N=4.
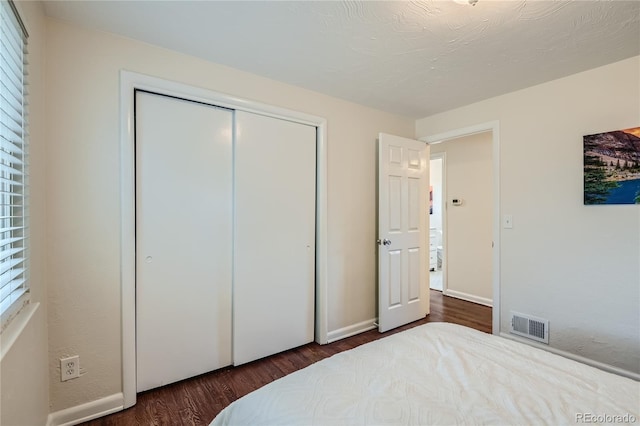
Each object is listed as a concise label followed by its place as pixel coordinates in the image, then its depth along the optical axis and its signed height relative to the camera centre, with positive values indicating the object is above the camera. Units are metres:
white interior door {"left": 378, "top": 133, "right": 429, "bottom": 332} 2.99 -0.19
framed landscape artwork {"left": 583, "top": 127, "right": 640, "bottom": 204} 2.04 +0.34
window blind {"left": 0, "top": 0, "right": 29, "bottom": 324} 1.11 +0.23
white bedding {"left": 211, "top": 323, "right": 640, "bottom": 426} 0.97 -0.66
